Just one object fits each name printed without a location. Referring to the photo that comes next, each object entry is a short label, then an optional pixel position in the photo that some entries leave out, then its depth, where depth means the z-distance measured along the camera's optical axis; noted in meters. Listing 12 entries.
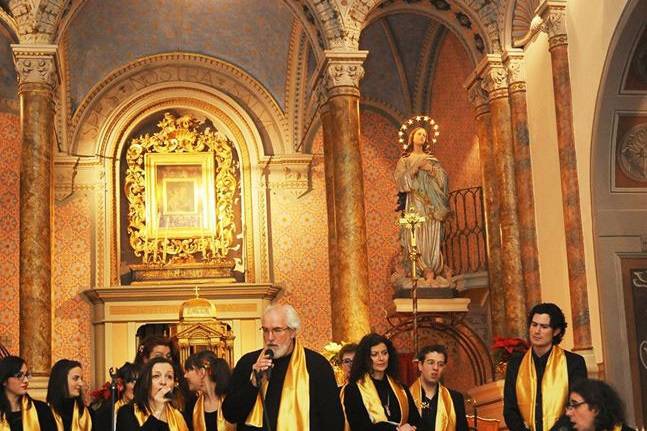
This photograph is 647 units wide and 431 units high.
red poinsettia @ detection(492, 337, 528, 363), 12.55
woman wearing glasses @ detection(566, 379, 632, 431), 6.36
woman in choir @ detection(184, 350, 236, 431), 7.32
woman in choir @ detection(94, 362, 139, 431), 7.57
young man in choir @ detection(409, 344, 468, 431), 7.81
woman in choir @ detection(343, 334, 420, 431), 7.40
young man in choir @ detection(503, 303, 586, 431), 7.57
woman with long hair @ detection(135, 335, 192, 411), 7.88
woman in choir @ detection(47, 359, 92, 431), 7.64
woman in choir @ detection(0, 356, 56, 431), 7.24
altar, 17.42
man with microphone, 6.12
